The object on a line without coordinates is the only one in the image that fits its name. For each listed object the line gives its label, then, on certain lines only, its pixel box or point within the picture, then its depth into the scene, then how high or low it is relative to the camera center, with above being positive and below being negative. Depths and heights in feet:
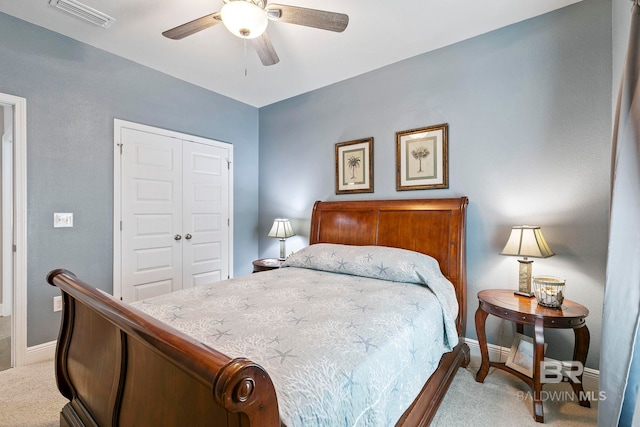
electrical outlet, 8.44 -2.86
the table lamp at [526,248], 6.70 -0.91
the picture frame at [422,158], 8.92 +1.55
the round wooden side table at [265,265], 10.94 -2.20
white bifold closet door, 9.93 -0.33
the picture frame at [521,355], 6.74 -3.44
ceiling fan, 5.43 +3.69
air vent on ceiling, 7.06 +4.75
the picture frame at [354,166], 10.48 +1.48
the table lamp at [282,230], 11.63 -0.95
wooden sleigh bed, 2.21 -1.80
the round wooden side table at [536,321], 5.84 -2.29
